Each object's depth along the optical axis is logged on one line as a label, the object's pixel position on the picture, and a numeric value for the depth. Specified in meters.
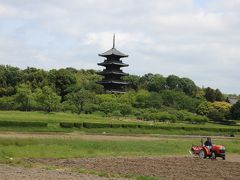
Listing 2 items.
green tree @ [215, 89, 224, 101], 139.12
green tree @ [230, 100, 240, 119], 106.25
